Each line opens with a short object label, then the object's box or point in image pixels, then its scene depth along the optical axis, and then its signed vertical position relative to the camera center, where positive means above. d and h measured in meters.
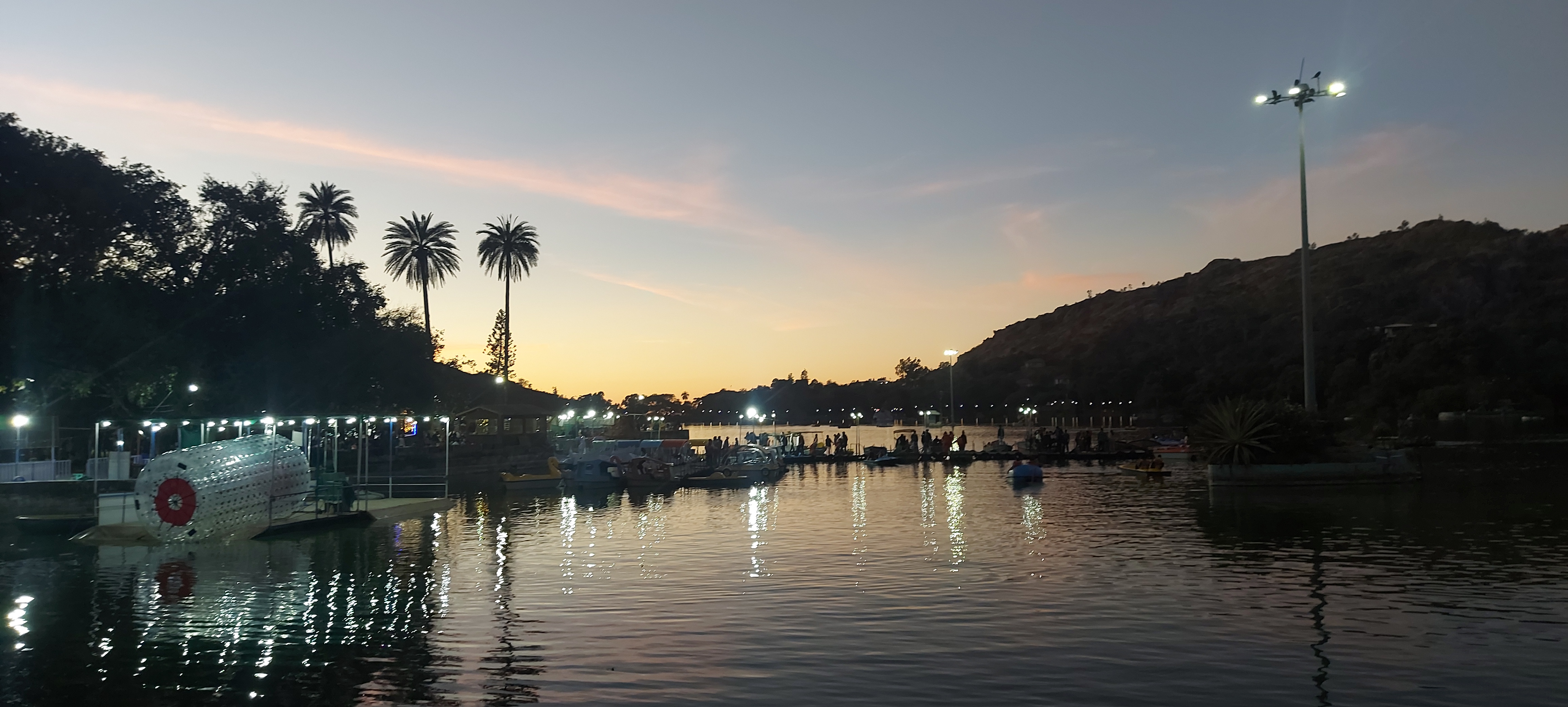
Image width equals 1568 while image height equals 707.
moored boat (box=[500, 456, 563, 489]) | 58.22 -3.86
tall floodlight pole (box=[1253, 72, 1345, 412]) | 47.72 +13.04
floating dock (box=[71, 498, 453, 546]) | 31.47 -3.67
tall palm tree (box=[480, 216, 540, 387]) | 106.50 +17.17
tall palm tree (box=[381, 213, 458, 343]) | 98.25 +15.81
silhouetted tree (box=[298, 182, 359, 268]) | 93.12 +18.49
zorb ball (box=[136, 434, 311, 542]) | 29.75 -2.18
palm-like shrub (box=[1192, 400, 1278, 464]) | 46.03 -1.22
